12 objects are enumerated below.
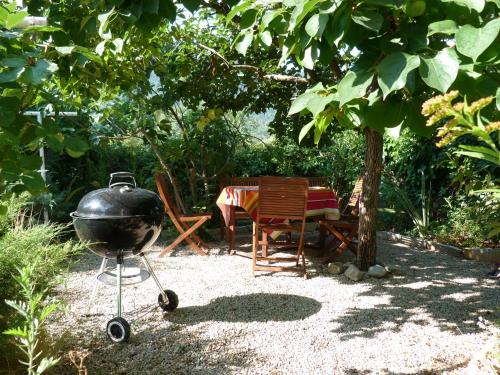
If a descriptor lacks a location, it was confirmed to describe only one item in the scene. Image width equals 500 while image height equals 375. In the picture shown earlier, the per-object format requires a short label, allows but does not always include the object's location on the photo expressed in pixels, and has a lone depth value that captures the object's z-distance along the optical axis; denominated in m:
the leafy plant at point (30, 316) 0.86
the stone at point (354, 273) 4.60
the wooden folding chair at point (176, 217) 5.57
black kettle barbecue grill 2.96
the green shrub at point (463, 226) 5.85
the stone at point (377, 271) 4.66
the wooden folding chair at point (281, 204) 4.75
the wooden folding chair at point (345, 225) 5.24
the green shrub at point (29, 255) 2.37
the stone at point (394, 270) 4.83
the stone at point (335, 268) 4.87
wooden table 5.22
